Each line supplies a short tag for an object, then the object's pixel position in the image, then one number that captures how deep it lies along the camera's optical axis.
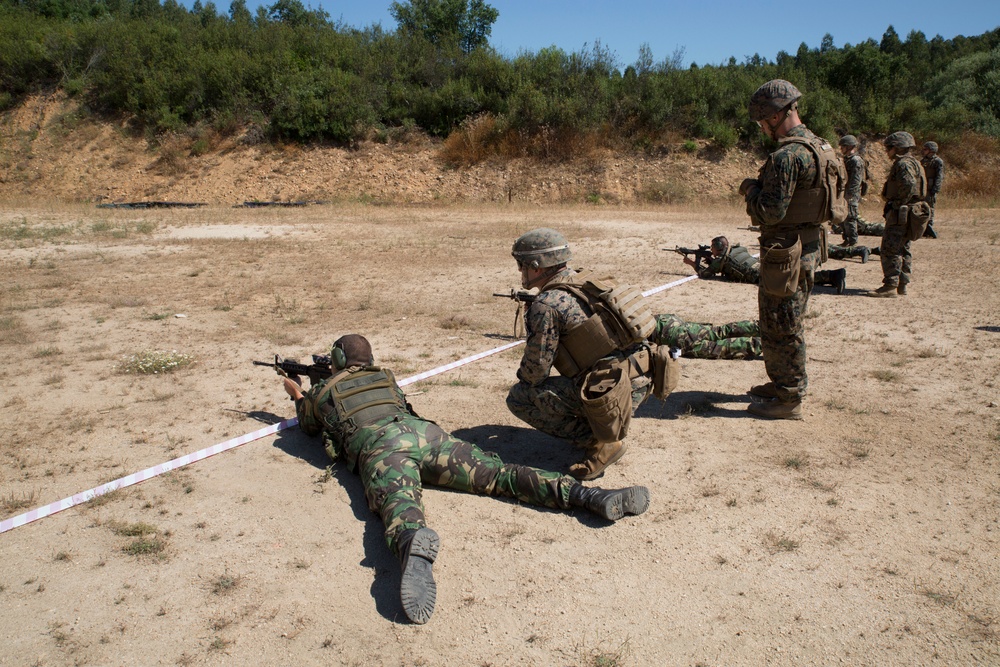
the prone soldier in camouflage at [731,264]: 9.77
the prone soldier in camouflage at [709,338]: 5.84
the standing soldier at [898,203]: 9.12
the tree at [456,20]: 40.56
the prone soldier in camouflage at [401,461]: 3.85
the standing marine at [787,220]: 4.99
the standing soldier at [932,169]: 11.18
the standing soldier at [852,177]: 12.74
